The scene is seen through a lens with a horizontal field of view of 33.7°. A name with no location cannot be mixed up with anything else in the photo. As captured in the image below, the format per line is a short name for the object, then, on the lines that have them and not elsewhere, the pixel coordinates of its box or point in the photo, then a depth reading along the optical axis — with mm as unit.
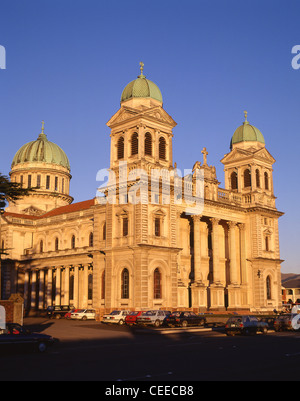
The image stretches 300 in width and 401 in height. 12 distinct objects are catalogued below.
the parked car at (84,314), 55438
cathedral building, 53750
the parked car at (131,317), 45625
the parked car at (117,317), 48000
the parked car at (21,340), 22797
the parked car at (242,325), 34906
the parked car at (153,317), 43375
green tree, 30750
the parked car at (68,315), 57538
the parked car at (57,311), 61844
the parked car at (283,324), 40312
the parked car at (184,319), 42125
